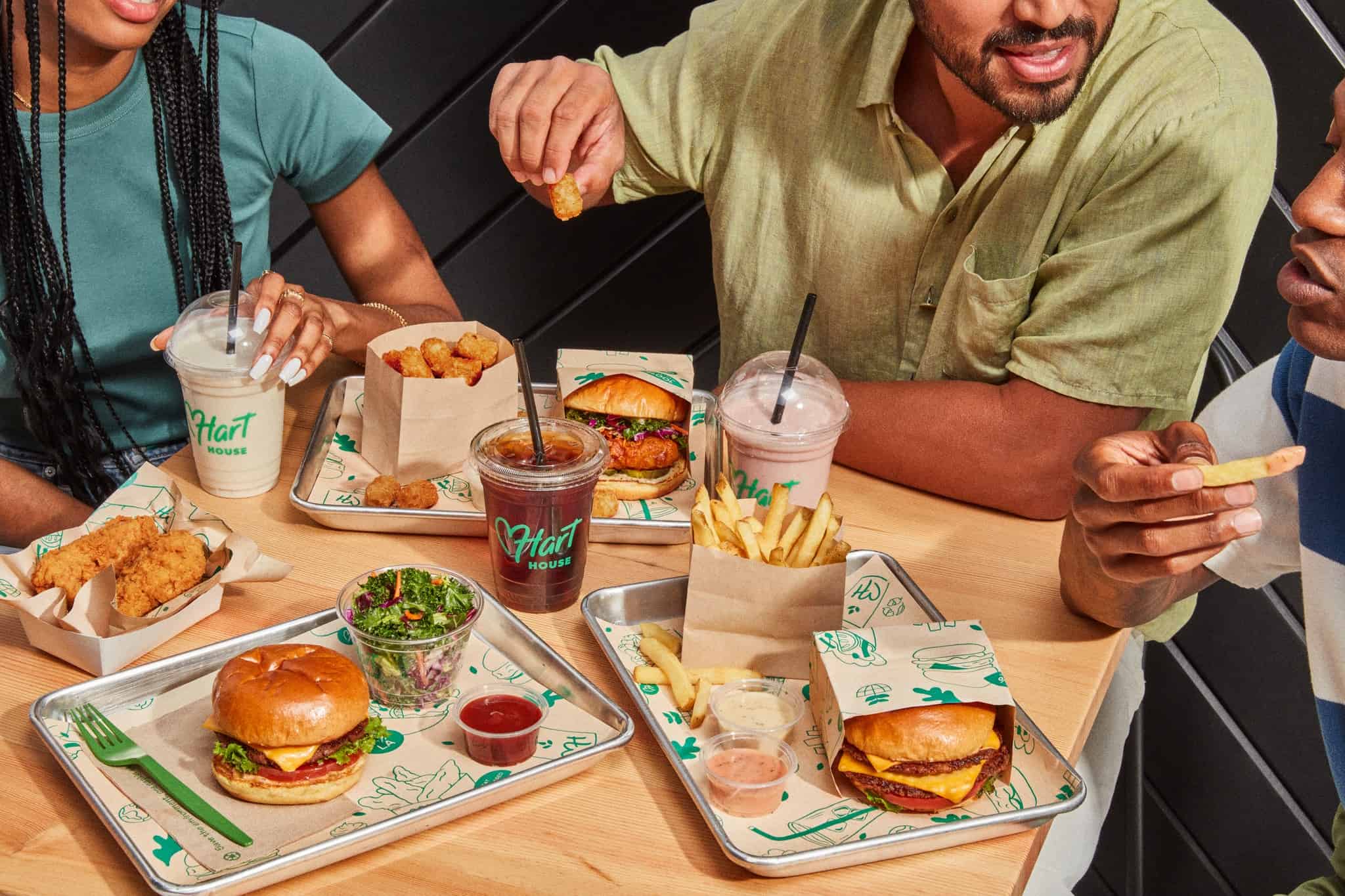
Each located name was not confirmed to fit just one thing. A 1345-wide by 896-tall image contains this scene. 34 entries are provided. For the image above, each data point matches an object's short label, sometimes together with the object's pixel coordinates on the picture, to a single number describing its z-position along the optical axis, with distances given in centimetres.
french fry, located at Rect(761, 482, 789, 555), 157
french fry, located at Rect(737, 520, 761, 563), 154
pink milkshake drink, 176
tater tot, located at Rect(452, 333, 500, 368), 199
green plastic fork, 128
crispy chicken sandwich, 194
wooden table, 127
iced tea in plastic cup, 160
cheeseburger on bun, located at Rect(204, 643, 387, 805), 132
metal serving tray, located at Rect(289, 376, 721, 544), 183
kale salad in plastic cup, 146
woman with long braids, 214
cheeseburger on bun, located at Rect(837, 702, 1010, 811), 133
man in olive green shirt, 194
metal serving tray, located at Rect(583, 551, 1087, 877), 125
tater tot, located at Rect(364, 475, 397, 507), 186
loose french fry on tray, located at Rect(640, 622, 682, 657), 161
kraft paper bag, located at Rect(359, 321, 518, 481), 191
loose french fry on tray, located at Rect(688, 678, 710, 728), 147
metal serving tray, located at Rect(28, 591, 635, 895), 122
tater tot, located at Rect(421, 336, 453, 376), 196
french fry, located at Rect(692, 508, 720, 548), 152
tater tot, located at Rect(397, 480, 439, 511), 186
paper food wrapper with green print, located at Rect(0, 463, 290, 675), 151
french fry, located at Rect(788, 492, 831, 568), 154
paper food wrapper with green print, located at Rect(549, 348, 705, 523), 193
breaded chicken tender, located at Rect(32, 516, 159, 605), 155
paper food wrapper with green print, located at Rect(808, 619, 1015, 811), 134
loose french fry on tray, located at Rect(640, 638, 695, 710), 149
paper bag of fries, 151
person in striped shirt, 138
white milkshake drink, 187
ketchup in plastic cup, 138
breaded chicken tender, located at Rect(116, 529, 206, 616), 158
